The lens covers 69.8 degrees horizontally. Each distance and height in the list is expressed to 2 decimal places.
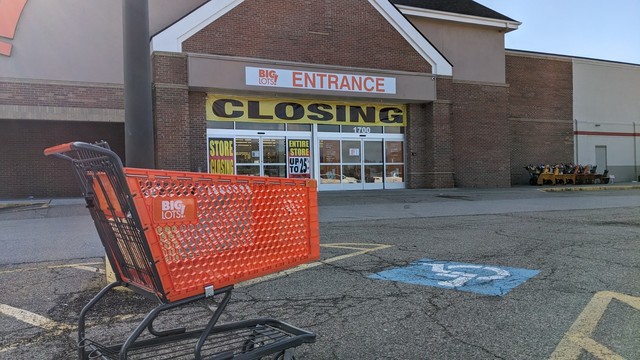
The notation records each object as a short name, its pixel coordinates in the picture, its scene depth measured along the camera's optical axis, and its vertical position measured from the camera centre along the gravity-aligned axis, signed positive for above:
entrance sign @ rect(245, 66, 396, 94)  17.52 +3.31
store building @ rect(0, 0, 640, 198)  16.41 +2.92
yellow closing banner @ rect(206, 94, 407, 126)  18.02 +2.19
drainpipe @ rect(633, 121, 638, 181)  31.38 -0.56
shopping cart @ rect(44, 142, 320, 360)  2.70 -0.49
